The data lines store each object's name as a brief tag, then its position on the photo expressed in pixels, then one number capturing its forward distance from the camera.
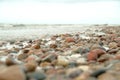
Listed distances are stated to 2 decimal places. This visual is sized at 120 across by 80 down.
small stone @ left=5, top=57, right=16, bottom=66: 1.23
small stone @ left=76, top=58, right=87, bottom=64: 1.46
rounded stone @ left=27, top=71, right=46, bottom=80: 1.13
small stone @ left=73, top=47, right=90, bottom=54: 2.02
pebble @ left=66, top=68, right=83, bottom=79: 1.16
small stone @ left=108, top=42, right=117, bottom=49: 2.32
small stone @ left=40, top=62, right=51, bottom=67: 1.46
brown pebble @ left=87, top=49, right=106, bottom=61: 1.63
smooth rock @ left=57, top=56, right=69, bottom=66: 1.45
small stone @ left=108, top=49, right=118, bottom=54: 1.95
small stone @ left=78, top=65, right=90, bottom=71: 1.26
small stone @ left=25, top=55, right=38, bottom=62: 1.65
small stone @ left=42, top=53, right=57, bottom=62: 1.58
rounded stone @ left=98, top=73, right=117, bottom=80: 1.10
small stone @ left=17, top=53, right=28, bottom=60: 1.86
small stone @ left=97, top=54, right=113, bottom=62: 1.56
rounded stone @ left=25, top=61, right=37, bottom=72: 1.19
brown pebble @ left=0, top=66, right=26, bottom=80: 1.05
